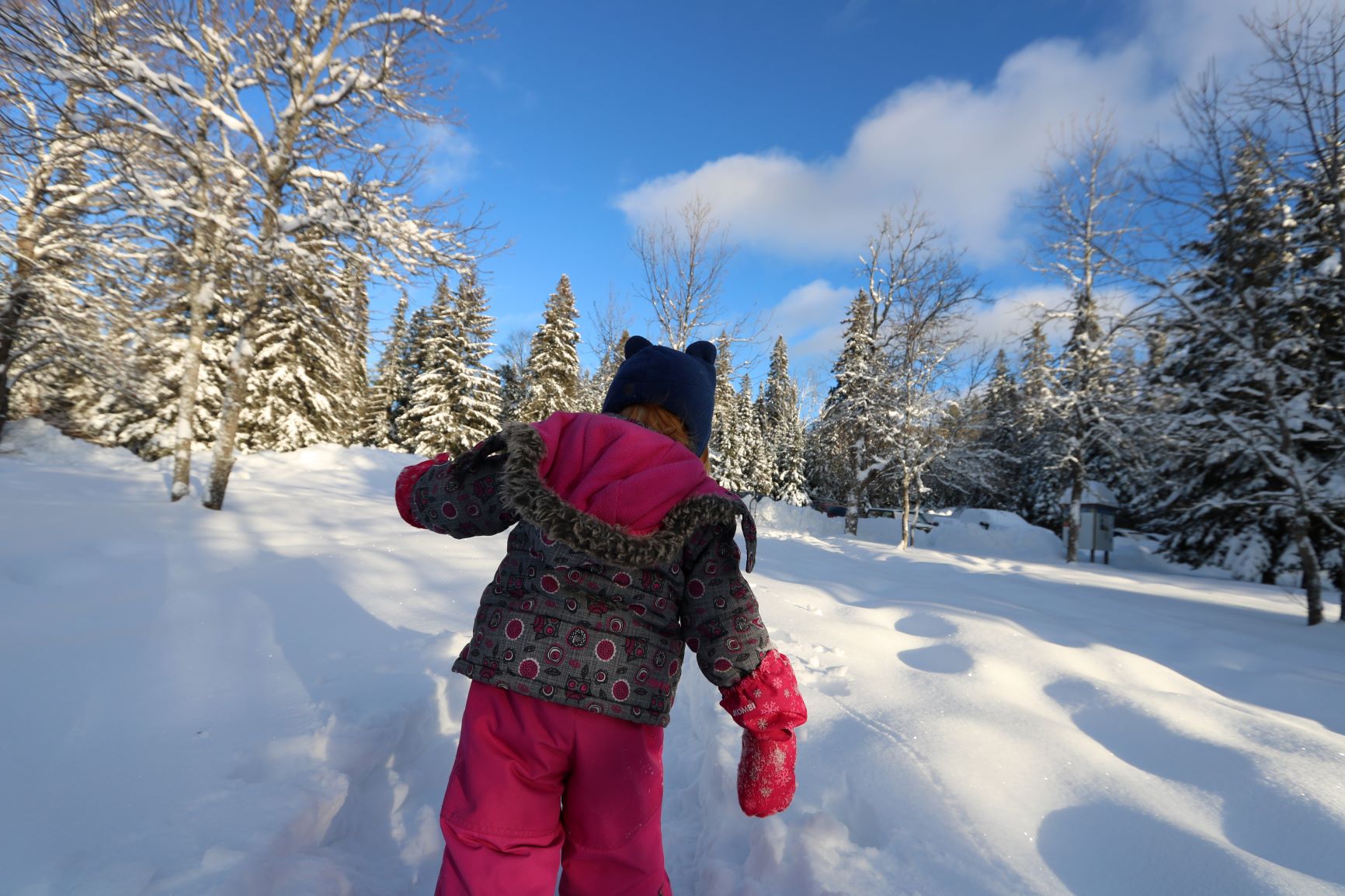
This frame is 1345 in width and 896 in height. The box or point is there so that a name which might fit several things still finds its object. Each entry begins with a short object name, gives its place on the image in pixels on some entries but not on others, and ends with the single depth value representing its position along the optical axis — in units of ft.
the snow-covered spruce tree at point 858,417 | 56.49
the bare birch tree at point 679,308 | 48.16
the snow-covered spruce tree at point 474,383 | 87.76
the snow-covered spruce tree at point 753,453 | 122.84
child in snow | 4.33
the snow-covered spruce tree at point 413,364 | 95.30
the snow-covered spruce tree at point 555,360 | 93.91
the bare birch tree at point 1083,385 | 24.98
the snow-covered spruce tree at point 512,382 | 113.60
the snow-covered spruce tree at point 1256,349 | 21.02
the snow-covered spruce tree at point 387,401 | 111.24
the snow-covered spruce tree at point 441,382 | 87.40
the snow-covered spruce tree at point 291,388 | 67.26
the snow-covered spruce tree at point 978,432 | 53.93
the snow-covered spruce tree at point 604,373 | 54.39
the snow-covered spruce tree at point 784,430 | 122.62
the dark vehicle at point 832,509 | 101.08
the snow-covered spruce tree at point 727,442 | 99.71
